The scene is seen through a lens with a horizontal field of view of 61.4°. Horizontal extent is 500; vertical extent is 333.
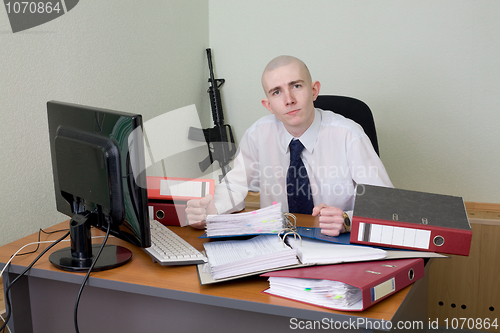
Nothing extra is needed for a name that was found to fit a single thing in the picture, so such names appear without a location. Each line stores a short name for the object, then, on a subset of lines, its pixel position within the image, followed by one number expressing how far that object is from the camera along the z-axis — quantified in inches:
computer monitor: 34.9
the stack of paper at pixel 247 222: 43.1
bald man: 63.5
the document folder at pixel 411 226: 38.2
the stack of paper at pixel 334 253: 35.9
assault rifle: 100.4
